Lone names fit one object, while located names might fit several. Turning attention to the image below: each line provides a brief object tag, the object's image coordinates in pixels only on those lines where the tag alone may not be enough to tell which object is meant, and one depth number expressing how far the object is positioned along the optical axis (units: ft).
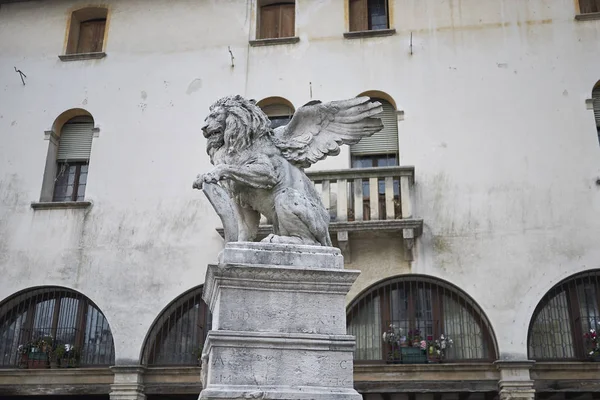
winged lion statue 21.67
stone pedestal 19.19
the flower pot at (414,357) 42.68
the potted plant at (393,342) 42.91
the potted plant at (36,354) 45.37
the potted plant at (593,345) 41.55
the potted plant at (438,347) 42.60
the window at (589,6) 50.39
